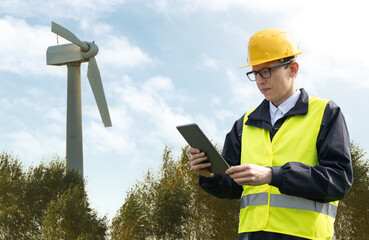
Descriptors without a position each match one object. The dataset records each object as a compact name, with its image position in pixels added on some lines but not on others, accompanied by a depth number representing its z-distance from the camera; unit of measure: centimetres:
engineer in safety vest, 312
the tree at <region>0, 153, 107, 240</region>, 3053
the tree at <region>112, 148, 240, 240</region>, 3012
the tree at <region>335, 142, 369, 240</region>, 2842
